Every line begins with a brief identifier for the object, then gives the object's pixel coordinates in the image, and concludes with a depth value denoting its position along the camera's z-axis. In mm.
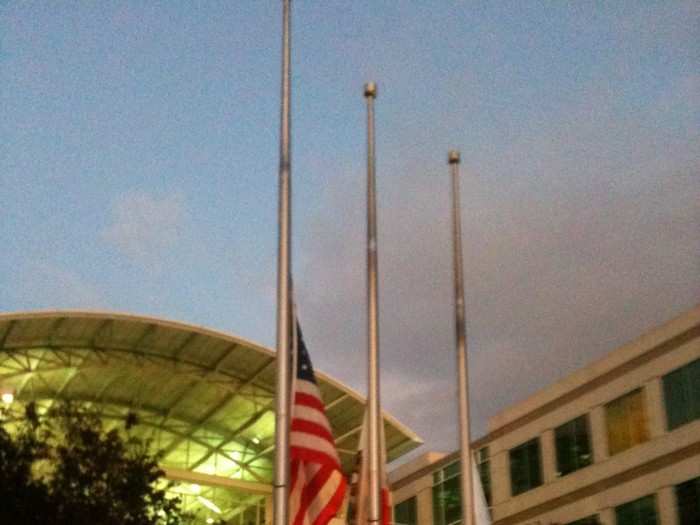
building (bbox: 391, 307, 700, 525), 36531
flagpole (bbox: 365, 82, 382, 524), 20797
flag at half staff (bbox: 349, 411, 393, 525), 21000
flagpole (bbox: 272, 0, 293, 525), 18141
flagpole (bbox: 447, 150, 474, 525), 22453
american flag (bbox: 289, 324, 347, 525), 19828
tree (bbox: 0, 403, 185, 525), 20734
